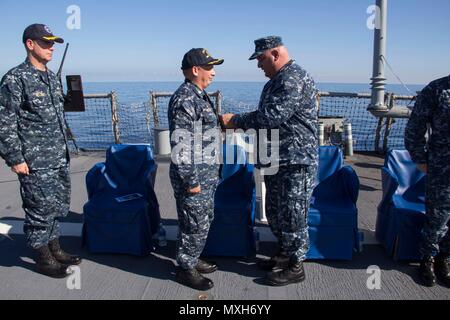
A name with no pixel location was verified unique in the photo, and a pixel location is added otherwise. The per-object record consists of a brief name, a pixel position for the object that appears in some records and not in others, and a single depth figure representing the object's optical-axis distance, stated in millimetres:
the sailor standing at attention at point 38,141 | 2707
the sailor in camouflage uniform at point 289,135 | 2574
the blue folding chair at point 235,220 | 3180
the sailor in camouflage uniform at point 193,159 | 2521
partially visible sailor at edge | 2623
